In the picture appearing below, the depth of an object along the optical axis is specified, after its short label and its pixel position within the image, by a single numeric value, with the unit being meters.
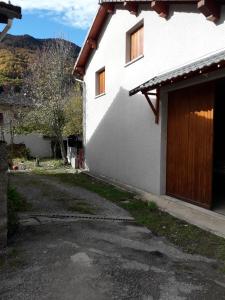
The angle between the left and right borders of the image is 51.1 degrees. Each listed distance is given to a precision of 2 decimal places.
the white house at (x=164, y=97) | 5.14
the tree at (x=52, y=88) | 12.76
